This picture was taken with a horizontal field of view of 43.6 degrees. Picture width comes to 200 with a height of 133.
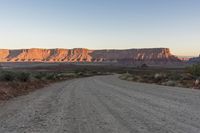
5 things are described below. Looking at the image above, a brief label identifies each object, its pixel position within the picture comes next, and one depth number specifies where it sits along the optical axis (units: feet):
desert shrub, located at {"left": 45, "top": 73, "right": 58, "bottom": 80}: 146.08
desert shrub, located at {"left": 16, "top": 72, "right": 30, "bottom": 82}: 91.63
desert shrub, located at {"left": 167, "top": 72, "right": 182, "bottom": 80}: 110.41
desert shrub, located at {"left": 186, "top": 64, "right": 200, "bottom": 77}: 119.85
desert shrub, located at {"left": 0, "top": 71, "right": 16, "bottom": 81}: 81.85
